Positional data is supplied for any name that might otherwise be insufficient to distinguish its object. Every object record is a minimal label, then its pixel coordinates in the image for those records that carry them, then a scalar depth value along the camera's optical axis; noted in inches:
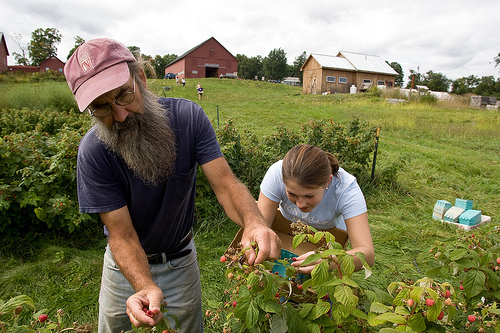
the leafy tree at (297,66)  3129.9
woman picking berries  72.7
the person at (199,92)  719.4
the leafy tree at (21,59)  2016.5
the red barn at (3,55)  1639.3
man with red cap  57.3
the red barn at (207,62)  1502.2
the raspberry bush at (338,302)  37.0
